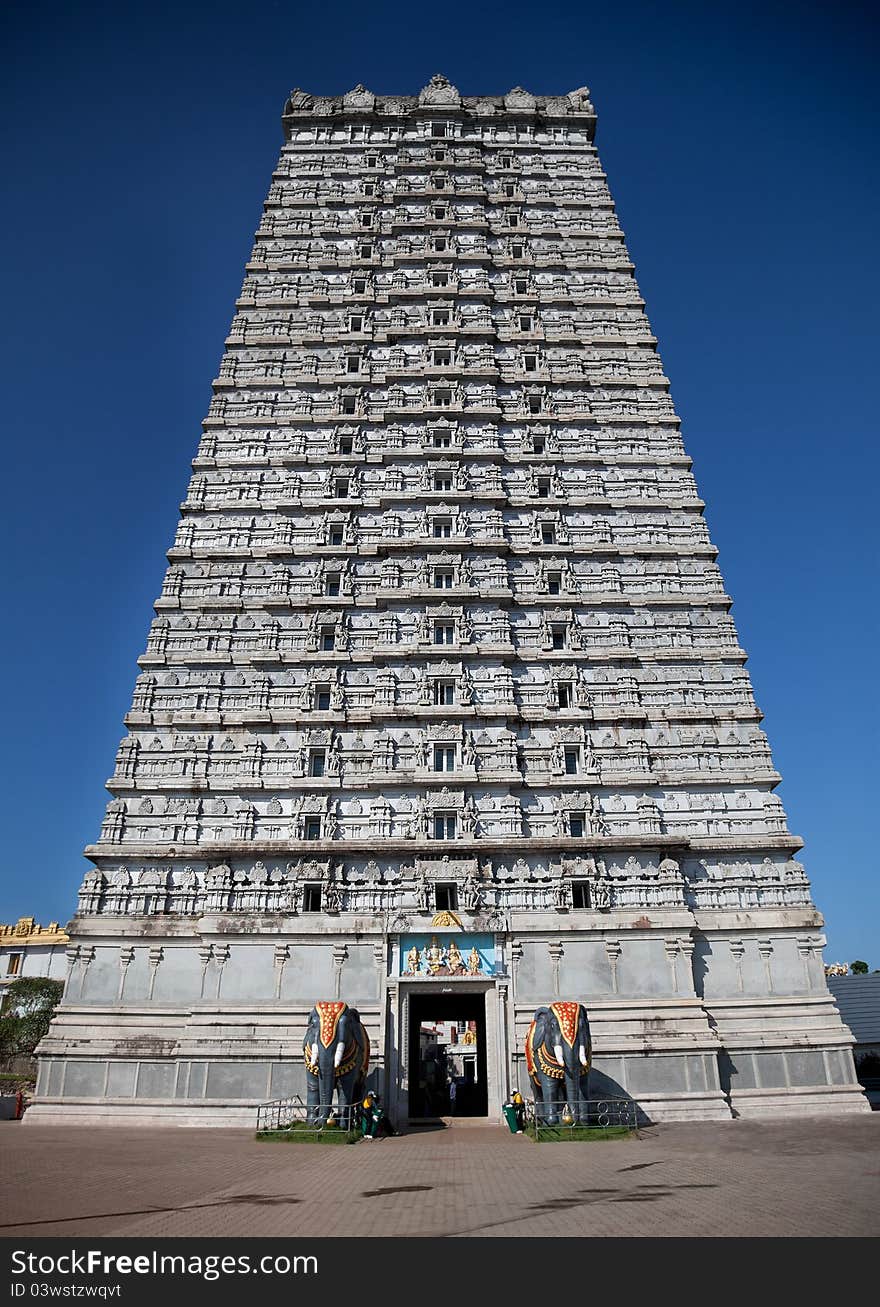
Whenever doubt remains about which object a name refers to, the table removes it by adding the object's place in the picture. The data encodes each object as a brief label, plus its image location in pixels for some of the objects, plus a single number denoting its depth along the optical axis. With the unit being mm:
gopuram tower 29375
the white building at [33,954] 86250
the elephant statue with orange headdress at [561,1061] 24828
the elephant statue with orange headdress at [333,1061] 24750
